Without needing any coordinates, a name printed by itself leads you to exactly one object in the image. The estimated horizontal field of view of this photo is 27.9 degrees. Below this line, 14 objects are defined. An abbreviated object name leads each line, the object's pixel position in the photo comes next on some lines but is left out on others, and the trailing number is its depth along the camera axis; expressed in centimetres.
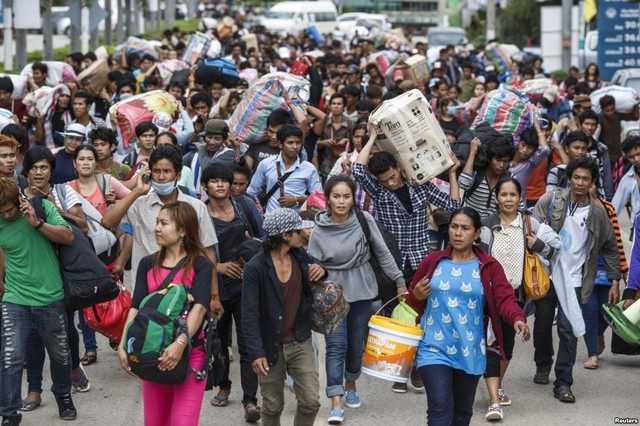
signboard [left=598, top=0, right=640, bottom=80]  2852
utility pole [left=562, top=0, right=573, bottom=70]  3158
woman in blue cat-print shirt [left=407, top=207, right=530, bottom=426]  675
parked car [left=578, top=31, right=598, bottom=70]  3534
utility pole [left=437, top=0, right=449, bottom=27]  7531
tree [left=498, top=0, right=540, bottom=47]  5038
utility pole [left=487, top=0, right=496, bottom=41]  4924
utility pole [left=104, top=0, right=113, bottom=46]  3828
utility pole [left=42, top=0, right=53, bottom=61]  2562
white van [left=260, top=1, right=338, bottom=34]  5253
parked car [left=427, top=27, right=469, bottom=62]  4518
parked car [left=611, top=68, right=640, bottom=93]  2100
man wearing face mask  803
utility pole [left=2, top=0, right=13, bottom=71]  2047
